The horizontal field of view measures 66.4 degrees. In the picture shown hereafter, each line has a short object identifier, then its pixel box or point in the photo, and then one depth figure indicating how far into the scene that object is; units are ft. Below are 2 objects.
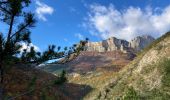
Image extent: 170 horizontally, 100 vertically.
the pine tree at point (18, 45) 25.58
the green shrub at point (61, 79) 26.87
